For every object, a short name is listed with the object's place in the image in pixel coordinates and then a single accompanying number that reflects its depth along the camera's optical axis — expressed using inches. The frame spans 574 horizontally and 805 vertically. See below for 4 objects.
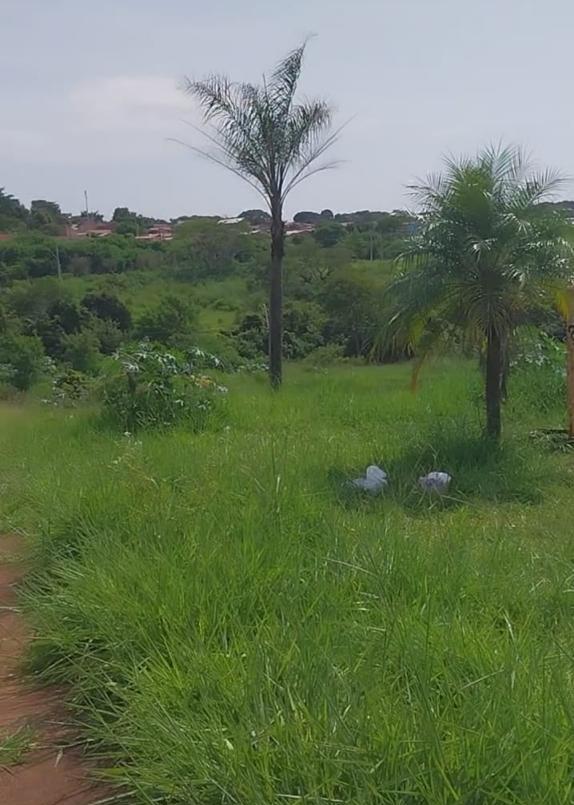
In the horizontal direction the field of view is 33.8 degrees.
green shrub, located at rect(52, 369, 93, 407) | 478.1
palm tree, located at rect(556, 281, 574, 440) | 311.4
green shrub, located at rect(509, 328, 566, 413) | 422.3
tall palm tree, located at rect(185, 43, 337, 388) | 529.7
